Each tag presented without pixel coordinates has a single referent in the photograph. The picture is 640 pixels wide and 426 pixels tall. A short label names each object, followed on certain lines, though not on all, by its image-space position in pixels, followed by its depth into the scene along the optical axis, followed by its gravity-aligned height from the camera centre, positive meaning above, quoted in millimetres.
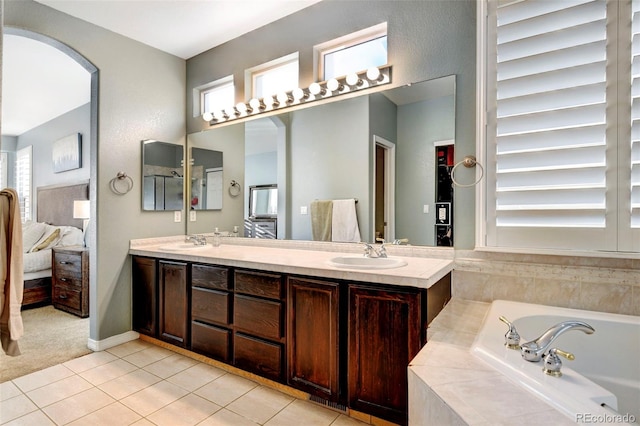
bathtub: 1044 -589
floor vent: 1965 -1172
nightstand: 3658 -793
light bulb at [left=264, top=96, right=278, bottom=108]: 2926 +968
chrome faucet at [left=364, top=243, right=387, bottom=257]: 2273 -284
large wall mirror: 2246 +414
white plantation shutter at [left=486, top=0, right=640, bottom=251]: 1685 +459
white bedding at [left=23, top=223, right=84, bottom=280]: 4023 -454
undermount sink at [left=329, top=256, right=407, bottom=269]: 2160 -338
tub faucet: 1242 -486
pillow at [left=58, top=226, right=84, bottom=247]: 4414 -375
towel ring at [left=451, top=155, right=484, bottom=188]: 2041 +289
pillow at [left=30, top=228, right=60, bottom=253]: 4270 -414
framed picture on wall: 4891 +878
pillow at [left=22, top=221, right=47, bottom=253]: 4492 -323
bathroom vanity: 1722 -661
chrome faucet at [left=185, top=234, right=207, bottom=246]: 3311 -297
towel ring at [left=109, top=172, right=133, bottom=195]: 2993 +257
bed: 4016 -325
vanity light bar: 2398 +960
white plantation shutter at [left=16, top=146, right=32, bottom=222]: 6098 +578
